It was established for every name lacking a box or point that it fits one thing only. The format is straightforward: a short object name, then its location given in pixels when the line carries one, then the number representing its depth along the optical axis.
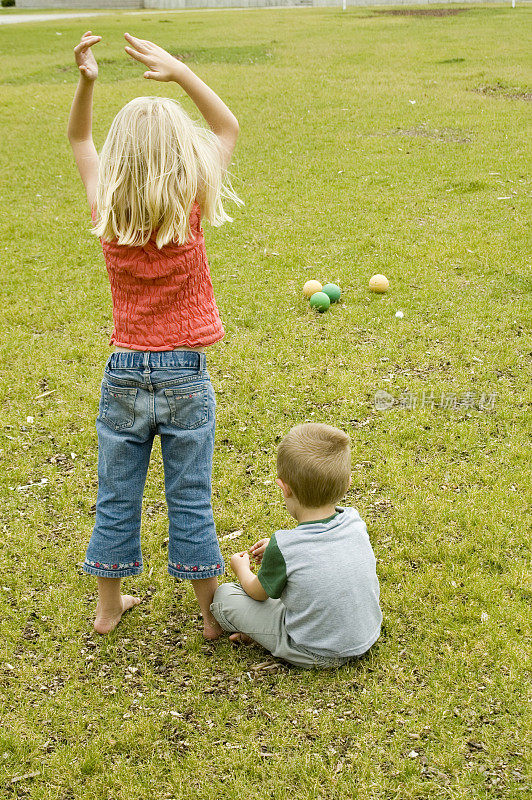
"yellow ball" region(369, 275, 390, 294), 6.14
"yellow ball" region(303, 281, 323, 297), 6.10
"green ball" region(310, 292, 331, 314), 5.87
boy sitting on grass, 2.86
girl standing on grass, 2.58
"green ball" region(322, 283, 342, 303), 6.00
